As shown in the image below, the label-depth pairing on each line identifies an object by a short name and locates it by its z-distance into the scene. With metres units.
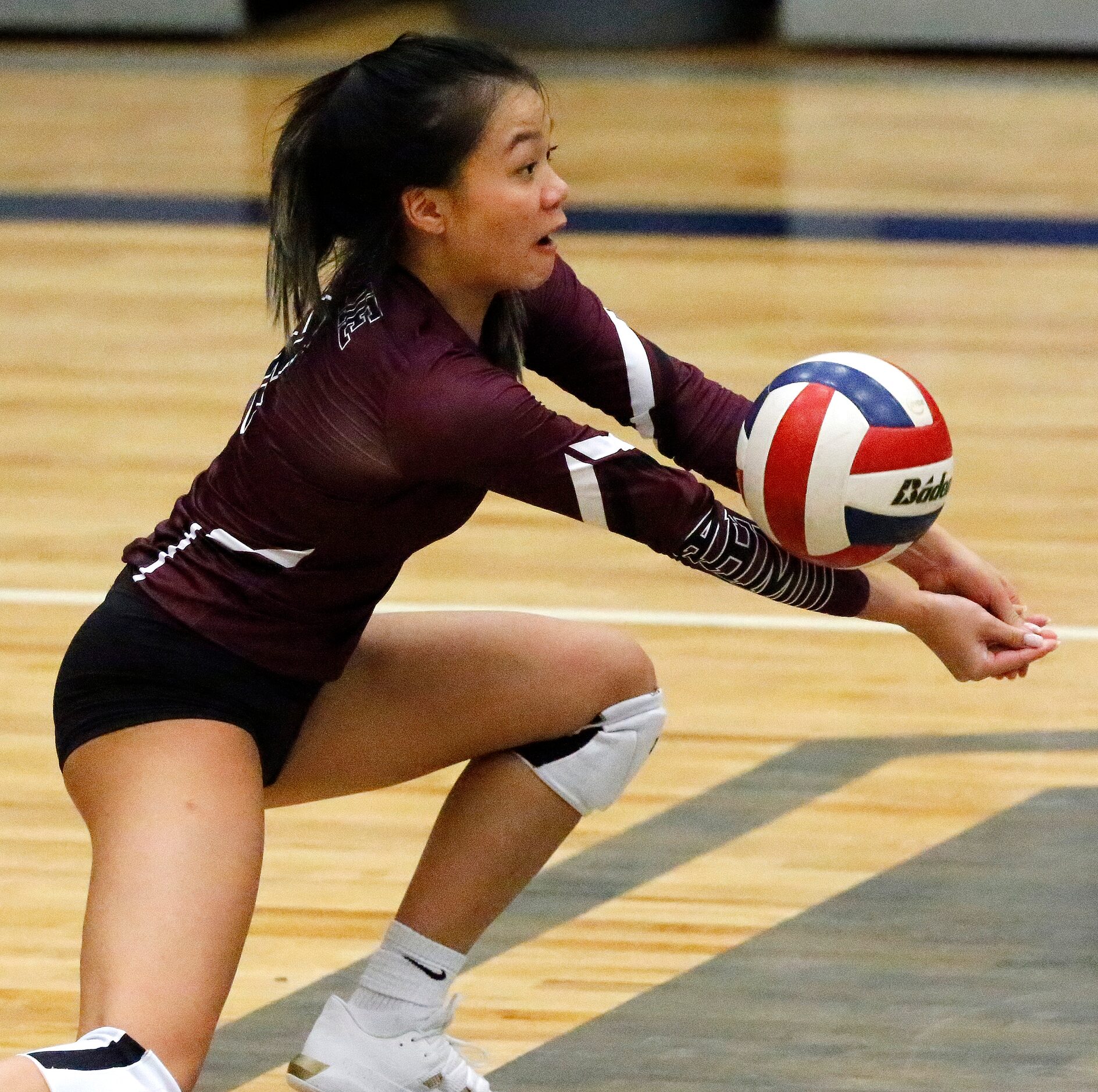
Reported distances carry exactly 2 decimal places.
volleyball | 8.99
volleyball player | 8.83
